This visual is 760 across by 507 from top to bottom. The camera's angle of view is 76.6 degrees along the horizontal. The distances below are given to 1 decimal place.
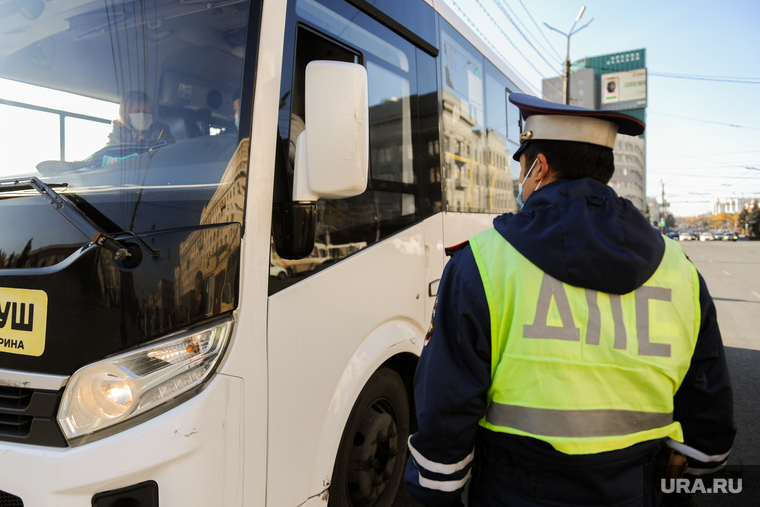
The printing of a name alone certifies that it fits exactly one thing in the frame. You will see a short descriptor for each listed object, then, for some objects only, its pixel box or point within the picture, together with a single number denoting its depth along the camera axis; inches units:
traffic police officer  46.6
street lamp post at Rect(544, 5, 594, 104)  696.9
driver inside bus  66.3
